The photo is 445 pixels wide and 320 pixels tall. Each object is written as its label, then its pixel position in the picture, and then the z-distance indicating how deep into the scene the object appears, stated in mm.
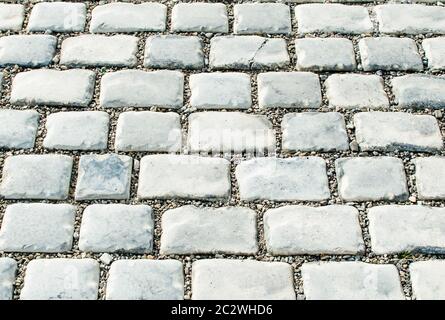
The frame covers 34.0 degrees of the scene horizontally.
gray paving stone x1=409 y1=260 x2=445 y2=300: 2466
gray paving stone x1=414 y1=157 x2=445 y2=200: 2760
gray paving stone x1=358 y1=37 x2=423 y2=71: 3250
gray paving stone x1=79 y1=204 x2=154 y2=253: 2580
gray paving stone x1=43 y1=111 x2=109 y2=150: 2904
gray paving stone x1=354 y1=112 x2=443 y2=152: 2920
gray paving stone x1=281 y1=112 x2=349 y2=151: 2916
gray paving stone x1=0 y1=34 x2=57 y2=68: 3246
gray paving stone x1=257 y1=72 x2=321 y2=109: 3082
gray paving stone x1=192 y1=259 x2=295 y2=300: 2461
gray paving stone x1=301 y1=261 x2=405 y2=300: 2459
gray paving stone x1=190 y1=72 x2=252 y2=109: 3074
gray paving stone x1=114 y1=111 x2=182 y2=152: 2902
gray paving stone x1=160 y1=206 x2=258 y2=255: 2580
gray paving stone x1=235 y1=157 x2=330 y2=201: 2746
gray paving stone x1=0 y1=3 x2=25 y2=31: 3424
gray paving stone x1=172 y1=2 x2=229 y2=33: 3416
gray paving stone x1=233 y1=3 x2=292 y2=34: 3420
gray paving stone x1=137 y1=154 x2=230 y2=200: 2742
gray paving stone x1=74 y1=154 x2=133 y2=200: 2738
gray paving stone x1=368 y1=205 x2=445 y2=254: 2592
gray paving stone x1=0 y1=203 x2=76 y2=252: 2578
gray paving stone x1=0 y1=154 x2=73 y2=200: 2736
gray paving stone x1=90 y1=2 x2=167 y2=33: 3414
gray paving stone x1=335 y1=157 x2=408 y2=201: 2748
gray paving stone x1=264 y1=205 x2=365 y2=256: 2584
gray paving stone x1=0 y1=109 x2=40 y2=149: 2910
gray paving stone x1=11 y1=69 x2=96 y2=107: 3070
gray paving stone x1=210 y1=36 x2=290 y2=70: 3242
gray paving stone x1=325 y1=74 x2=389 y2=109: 3082
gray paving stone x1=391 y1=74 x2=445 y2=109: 3092
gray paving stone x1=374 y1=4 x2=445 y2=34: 3438
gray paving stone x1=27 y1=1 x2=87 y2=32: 3414
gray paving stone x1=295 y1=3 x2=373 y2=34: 3424
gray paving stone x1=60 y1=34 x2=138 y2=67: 3244
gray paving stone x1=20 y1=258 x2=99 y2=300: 2447
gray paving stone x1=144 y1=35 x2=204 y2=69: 3240
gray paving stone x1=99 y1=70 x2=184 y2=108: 3068
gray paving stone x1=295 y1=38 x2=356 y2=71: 3240
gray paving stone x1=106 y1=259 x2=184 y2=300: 2455
